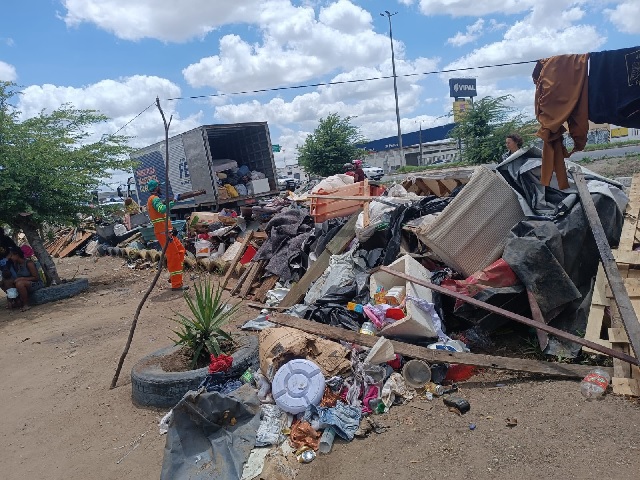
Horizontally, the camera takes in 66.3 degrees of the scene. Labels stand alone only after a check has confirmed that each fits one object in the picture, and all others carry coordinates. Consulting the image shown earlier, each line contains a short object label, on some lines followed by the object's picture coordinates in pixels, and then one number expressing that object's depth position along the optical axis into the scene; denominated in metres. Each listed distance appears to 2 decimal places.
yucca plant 4.46
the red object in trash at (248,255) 8.56
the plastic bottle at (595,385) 3.48
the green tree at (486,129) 18.98
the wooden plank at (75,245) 15.69
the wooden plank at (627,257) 4.36
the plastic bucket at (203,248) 10.00
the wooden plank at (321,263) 6.33
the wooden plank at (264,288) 7.28
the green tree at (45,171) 8.69
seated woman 8.93
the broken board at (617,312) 3.53
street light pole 32.71
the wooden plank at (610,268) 3.62
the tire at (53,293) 9.01
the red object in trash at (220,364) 4.06
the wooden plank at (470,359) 3.80
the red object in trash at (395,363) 4.08
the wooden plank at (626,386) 3.40
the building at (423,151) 46.72
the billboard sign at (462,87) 45.75
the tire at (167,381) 4.10
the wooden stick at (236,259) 8.29
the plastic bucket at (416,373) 3.91
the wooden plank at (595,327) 4.01
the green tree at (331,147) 24.45
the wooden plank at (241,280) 7.62
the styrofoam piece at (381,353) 3.97
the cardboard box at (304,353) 3.92
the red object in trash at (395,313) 4.55
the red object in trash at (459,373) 4.02
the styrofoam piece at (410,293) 4.32
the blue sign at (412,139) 51.56
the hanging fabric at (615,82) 4.23
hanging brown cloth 4.32
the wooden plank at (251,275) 7.50
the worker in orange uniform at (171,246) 8.39
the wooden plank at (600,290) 4.26
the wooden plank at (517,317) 3.58
